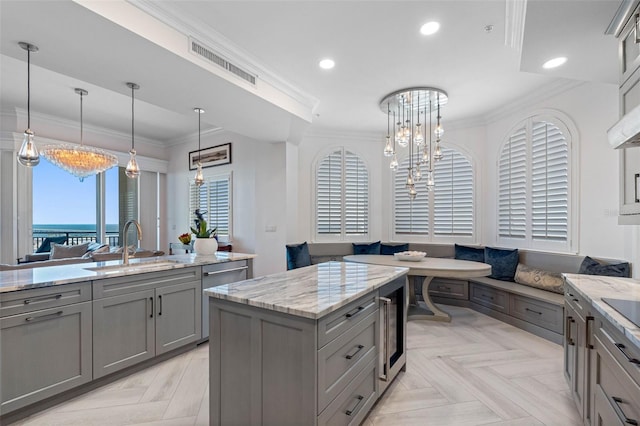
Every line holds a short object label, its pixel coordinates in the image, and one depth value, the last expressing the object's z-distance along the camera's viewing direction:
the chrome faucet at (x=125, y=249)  2.82
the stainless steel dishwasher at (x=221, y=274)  3.19
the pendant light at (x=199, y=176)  3.47
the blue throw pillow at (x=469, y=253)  4.64
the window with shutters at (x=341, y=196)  5.68
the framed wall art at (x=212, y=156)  5.89
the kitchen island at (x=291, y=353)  1.46
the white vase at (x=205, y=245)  3.64
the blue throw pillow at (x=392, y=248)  5.38
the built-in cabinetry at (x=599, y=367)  1.24
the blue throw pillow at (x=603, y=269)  2.92
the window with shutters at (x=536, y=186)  3.75
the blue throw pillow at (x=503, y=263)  4.17
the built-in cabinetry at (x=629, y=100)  1.65
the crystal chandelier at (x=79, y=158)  4.07
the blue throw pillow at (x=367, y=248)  5.50
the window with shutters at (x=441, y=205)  5.05
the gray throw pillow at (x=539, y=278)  3.52
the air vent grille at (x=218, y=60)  2.54
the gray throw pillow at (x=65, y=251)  5.08
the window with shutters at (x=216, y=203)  5.85
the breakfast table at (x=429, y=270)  3.57
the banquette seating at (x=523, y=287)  3.24
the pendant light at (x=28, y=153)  2.39
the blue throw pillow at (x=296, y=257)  5.02
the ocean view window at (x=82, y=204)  5.47
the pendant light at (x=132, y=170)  3.24
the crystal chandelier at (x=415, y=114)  3.64
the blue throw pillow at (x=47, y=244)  5.70
